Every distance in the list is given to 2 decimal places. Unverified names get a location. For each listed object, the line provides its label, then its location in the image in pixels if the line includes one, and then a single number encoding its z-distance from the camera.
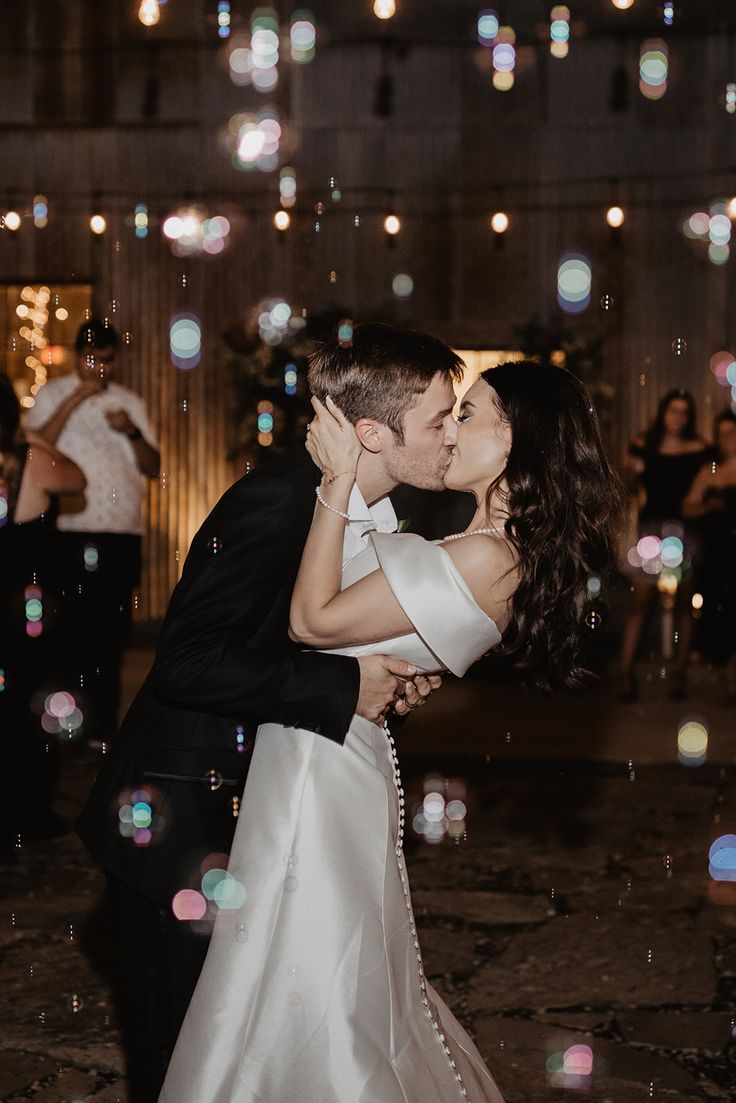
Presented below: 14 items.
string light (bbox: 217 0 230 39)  11.10
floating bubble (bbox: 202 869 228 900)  1.85
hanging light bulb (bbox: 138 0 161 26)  10.60
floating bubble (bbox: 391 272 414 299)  11.05
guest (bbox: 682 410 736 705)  6.74
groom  1.80
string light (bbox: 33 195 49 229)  11.21
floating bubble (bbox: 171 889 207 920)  1.83
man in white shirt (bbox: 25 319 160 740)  5.18
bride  1.81
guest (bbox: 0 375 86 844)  4.20
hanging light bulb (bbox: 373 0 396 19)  10.57
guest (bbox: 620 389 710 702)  6.93
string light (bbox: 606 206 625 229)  10.91
